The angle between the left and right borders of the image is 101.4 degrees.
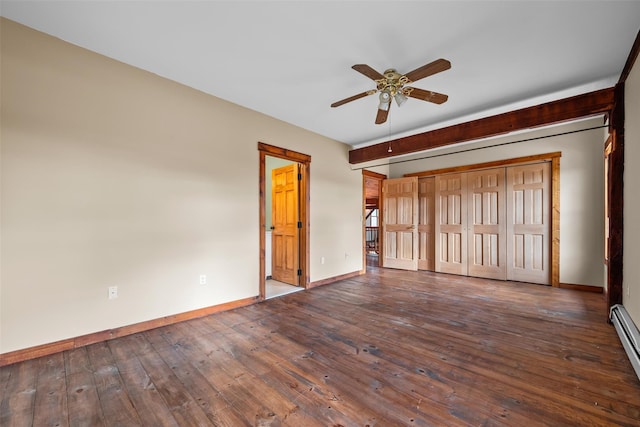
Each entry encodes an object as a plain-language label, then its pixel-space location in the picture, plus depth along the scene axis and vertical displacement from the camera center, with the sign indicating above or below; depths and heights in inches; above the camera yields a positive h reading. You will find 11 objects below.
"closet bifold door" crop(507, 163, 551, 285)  173.2 -6.9
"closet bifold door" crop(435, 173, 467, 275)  204.4 -8.3
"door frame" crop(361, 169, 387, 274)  217.0 +5.6
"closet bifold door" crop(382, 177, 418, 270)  224.5 -8.9
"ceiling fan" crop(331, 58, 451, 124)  81.9 +45.4
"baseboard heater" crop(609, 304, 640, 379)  76.3 -40.5
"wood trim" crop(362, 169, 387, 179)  222.7 +34.4
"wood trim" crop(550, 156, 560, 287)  167.9 -7.9
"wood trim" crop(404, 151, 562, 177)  172.6 +35.8
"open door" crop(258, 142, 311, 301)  170.7 -1.2
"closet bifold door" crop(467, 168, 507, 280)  187.8 -8.3
